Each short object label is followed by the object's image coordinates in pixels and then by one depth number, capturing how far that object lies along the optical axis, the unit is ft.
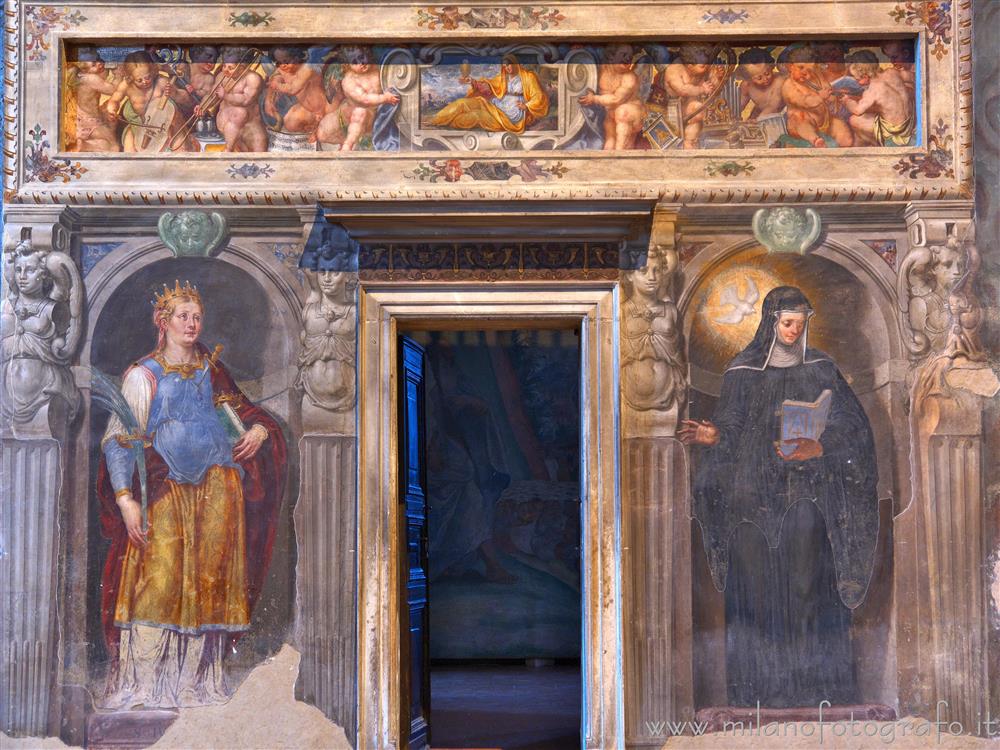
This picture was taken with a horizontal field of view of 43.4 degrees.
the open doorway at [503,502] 44.98
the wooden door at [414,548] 26.16
